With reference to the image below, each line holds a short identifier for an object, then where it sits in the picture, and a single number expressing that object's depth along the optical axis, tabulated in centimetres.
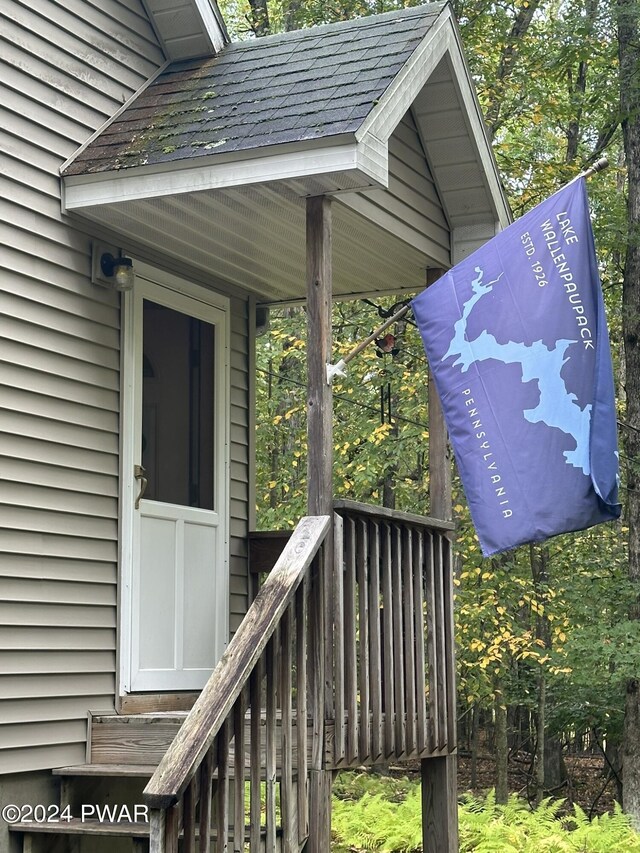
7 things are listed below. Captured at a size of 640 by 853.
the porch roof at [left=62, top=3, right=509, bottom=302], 503
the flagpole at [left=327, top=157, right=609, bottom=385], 516
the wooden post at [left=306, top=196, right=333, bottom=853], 492
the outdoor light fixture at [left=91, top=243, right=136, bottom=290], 564
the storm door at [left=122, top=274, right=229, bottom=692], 582
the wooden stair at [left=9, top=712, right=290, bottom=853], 502
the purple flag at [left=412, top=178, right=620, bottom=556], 492
